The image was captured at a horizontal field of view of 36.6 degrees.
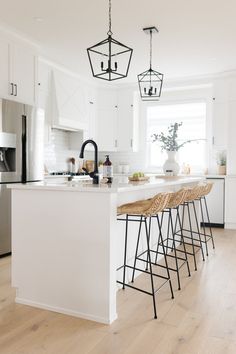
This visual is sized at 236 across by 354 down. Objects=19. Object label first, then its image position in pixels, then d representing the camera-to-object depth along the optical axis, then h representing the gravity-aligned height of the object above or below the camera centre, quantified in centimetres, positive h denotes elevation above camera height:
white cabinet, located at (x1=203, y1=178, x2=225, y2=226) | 621 -65
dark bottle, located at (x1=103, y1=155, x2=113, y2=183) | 318 -6
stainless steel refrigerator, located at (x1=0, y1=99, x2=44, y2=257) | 415 +16
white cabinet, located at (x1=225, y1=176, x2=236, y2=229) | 608 -62
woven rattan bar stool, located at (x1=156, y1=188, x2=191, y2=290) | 344 -39
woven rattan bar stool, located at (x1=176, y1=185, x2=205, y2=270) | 392 -43
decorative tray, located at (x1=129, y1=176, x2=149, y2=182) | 366 -15
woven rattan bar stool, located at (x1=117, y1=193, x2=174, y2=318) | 277 -34
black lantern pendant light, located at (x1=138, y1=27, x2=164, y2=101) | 656 +153
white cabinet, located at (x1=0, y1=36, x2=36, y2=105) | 425 +114
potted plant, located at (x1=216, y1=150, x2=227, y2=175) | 639 +6
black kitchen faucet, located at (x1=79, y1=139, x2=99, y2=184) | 302 -9
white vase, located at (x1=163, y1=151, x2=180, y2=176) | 480 -1
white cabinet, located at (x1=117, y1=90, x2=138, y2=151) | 696 +85
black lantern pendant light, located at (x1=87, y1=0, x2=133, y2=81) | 485 +157
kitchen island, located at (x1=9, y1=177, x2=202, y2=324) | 248 -62
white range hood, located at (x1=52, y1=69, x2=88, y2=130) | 563 +103
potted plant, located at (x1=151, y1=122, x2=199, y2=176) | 480 -1
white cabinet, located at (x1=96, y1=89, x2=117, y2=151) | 702 +83
